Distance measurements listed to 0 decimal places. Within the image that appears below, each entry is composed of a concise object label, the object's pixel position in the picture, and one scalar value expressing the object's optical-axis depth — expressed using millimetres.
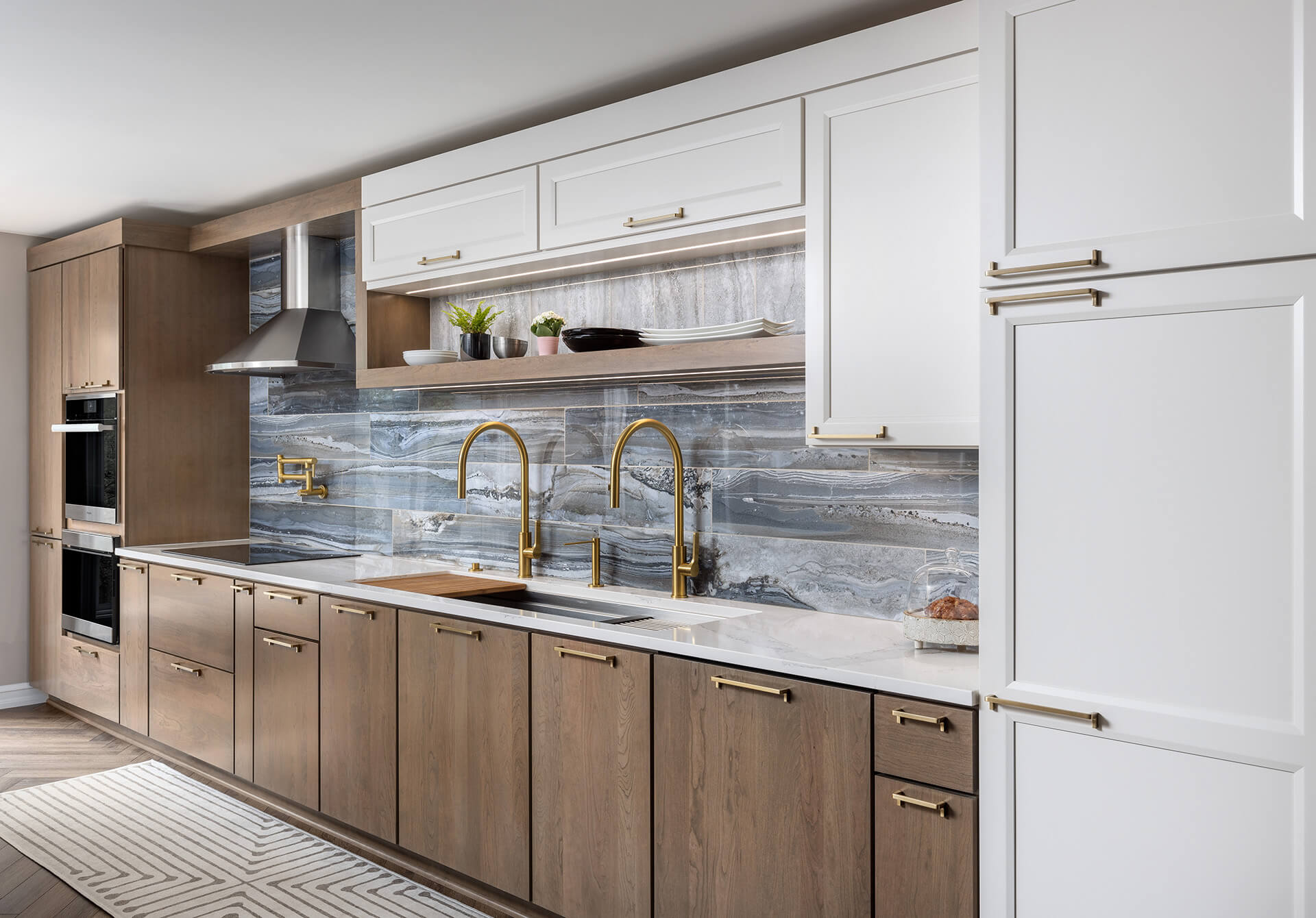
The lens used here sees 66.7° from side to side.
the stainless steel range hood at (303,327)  4137
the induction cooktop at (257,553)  4055
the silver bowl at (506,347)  3449
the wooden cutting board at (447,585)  3240
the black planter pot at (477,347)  3436
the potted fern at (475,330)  3439
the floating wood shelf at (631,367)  2621
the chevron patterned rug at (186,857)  2939
